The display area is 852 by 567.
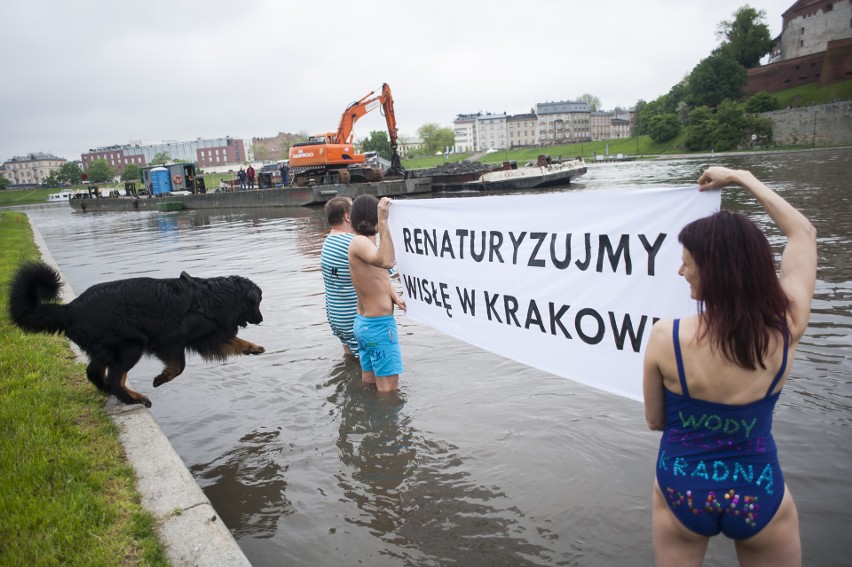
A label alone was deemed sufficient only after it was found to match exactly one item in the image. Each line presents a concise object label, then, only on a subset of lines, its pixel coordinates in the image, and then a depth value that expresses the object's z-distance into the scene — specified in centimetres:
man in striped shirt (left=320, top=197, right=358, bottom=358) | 529
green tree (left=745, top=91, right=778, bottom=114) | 7519
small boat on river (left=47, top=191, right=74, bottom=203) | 9032
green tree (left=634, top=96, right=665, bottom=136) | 10679
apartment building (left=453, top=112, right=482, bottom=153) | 18655
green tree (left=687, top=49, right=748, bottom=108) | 8706
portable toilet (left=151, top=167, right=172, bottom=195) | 4716
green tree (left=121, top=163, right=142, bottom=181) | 15150
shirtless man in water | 459
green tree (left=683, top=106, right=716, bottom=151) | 7479
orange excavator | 3612
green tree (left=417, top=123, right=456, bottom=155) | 17375
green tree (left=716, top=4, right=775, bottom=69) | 9494
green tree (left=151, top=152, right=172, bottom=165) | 17191
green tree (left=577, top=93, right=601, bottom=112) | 19638
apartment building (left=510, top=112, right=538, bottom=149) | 17491
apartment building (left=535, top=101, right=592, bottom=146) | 17025
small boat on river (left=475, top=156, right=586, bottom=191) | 3403
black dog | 455
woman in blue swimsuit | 185
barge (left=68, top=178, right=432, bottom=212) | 3322
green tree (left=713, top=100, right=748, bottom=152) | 7181
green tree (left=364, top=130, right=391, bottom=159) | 12550
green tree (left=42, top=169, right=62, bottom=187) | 14888
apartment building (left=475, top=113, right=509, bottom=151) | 19234
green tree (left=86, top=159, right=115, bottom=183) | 15325
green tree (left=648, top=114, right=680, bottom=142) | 8744
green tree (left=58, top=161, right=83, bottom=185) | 15030
